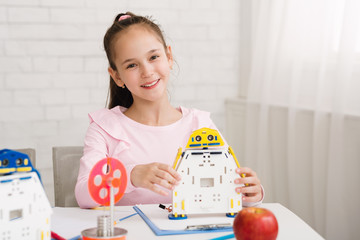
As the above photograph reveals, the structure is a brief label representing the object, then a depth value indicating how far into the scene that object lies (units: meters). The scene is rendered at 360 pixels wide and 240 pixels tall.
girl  1.57
